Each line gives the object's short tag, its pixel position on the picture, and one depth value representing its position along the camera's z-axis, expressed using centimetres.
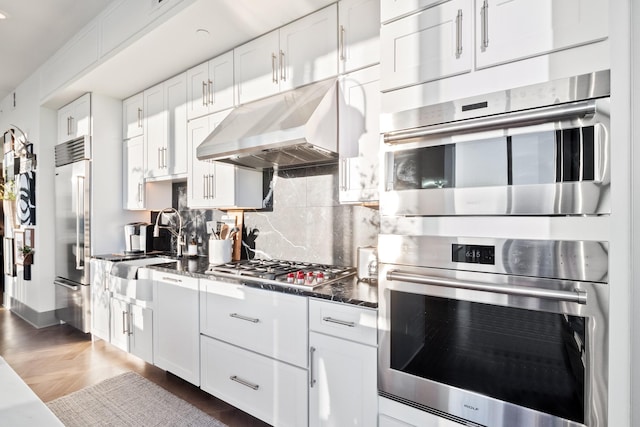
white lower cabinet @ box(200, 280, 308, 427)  179
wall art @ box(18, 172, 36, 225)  407
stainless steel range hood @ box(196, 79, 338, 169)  189
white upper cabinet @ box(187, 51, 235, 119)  260
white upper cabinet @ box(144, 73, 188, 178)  300
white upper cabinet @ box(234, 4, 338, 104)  207
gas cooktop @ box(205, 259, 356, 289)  188
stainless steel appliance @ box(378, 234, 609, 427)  112
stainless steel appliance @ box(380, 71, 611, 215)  110
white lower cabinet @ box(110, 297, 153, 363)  270
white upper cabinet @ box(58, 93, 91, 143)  355
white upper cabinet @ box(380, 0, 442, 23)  143
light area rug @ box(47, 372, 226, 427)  215
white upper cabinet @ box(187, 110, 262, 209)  262
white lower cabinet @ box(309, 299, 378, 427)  155
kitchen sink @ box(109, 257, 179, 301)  269
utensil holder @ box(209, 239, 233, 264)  268
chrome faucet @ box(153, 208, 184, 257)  335
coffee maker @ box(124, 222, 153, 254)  354
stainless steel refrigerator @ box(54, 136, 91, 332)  348
